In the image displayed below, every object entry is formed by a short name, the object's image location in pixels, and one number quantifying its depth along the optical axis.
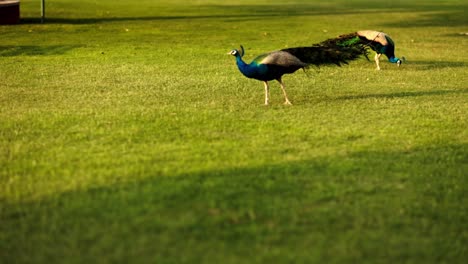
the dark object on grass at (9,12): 22.83
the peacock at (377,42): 13.52
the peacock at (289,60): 9.89
